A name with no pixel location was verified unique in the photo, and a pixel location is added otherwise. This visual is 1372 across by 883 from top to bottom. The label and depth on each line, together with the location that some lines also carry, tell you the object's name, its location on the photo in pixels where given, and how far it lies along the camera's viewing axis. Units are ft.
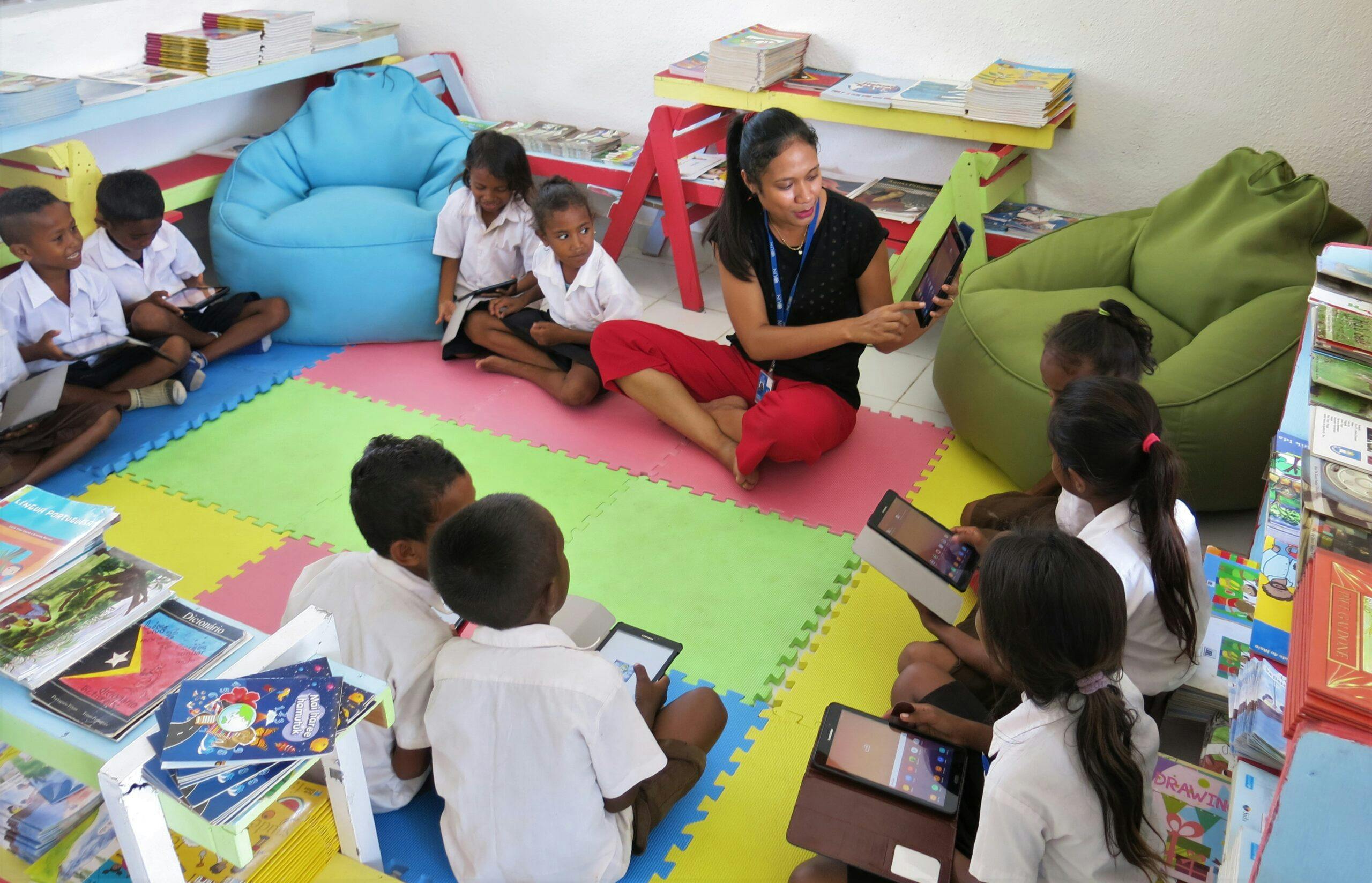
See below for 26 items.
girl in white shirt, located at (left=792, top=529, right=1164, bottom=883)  4.05
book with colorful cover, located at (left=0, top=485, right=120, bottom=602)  4.14
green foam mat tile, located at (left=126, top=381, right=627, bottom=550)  8.51
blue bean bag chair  10.69
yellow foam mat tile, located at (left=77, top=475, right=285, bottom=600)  7.87
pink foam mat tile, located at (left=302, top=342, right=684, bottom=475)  9.39
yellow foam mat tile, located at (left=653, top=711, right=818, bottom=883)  5.55
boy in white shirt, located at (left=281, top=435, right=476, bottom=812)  5.08
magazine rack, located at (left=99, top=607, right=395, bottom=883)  3.41
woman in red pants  8.03
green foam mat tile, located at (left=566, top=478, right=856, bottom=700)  6.99
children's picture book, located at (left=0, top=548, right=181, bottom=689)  3.85
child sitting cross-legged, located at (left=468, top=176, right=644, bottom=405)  9.75
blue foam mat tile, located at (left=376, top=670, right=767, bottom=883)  5.53
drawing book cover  4.60
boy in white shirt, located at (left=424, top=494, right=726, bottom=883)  4.46
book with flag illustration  3.72
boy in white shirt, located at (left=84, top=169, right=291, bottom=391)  9.91
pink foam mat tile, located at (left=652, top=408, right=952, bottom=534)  8.43
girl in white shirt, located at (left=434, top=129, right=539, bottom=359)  10.55
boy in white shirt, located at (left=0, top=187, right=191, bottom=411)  8.90
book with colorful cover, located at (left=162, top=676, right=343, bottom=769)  3.49
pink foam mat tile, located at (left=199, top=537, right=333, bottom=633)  7.39
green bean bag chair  7.57
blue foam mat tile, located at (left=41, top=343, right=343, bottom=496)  8.99
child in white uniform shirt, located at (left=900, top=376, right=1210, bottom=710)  5.02
